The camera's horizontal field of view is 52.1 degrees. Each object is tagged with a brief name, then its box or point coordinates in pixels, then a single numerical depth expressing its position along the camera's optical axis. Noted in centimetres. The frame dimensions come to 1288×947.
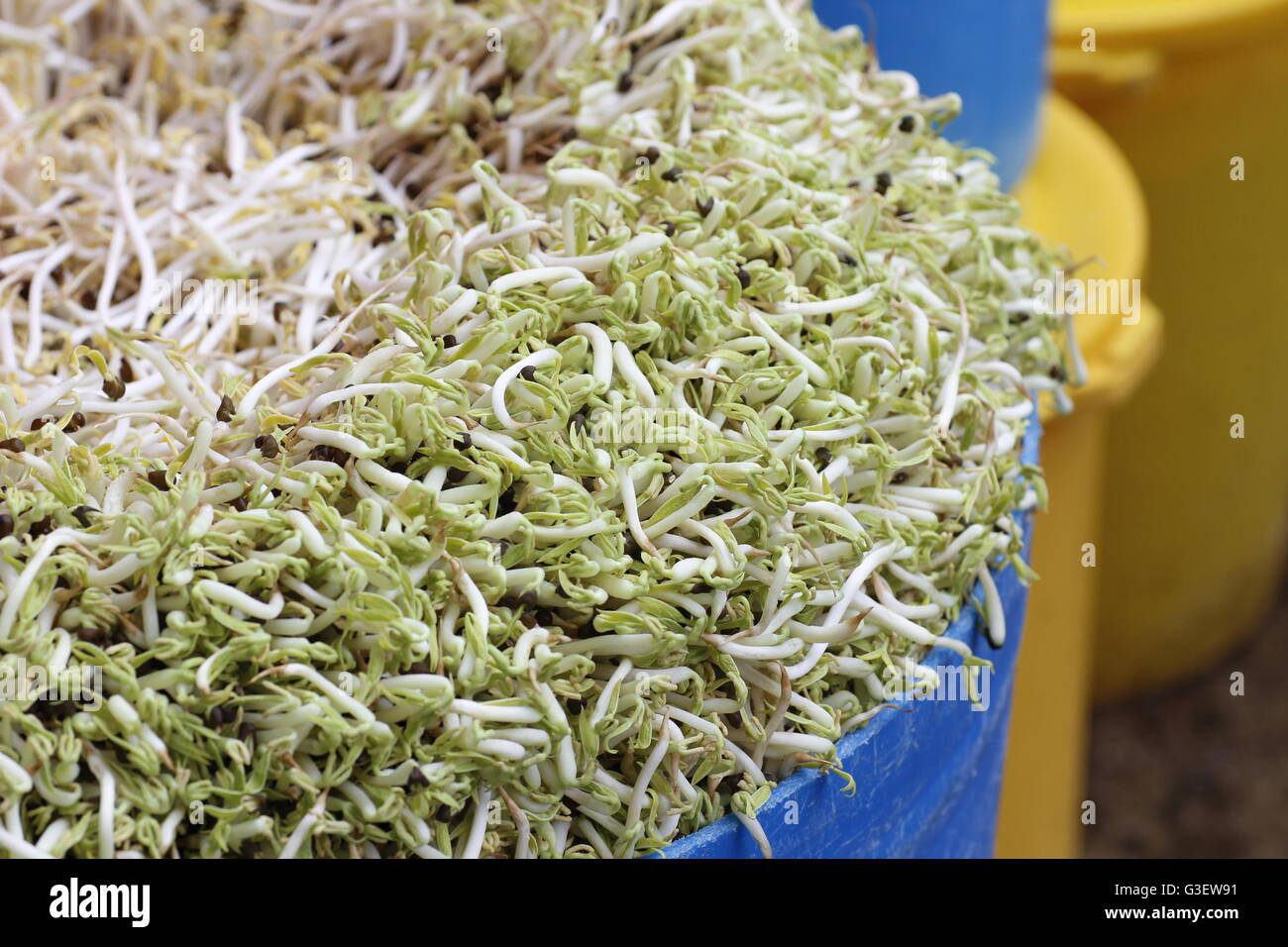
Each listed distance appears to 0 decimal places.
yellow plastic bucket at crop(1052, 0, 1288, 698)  188
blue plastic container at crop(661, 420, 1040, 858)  71
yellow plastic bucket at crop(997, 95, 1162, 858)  144
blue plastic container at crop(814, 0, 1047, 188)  135
